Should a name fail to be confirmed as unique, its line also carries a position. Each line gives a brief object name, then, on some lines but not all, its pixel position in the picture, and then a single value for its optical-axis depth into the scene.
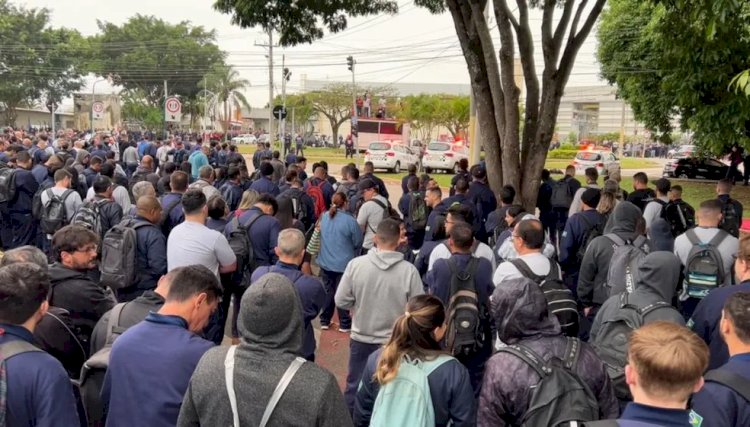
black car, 31.91
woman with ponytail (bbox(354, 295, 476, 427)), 3.08
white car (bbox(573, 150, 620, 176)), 34.00
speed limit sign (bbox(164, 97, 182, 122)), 21.84
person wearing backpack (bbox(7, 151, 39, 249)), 9.25
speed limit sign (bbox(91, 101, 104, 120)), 29.02
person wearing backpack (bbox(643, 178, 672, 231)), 8.72
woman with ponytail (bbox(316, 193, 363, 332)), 7.48
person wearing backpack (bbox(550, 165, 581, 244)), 10.97
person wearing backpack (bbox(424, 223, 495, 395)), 4.56
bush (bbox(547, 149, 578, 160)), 51.43
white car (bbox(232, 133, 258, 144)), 71.21
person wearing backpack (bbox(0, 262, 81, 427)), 2.65
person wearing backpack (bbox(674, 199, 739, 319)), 5.18
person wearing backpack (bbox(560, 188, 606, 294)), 7.07
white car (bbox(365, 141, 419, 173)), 31.80
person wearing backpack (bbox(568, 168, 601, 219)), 9.58
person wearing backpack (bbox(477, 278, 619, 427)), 2.84
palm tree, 71.88
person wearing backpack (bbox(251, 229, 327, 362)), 4.56
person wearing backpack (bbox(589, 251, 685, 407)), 3.62
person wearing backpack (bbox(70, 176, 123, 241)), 7.27
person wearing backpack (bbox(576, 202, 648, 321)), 5.69
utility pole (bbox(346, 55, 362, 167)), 40.25
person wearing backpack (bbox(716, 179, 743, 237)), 8.52
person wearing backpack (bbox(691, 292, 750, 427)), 2.76
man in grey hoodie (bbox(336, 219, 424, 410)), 4.75
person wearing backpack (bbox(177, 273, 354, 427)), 2.50
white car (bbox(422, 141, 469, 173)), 31.61
